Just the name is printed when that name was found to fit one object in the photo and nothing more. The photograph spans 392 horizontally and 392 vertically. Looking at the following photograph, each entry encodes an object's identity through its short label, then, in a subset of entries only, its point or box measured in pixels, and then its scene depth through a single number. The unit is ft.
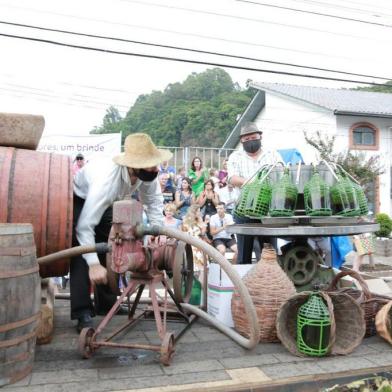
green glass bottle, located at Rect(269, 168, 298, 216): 11.79
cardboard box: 12.67
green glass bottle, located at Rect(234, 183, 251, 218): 12.68
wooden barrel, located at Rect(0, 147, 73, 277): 10.28
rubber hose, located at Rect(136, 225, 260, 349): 9.82
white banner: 33.04
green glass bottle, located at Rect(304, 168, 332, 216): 11.62
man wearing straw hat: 11.18
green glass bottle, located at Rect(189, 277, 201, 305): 15.25
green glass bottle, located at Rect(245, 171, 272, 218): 12.28
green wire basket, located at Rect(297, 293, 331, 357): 10.28
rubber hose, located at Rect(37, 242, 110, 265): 10.36
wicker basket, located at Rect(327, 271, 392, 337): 11.91
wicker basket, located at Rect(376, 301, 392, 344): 11.16
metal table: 11.30
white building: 74.69
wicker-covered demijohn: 11.13
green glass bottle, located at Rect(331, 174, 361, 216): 12.00
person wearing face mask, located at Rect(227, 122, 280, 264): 15.97
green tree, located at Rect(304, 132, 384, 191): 60.49
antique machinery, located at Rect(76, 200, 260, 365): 9.84
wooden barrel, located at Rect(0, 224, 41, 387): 8.58
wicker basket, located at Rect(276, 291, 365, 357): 10.52
